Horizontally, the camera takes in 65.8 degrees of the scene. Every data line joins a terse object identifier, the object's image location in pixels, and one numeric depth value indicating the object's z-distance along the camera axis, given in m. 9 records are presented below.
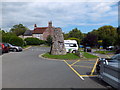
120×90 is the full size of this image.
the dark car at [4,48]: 12.44
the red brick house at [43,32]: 47.76
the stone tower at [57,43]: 11.83
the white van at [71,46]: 14.22
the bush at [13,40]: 20.25
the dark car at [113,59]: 4.44
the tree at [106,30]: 39.45
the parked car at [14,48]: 15.02
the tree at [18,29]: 60.10
